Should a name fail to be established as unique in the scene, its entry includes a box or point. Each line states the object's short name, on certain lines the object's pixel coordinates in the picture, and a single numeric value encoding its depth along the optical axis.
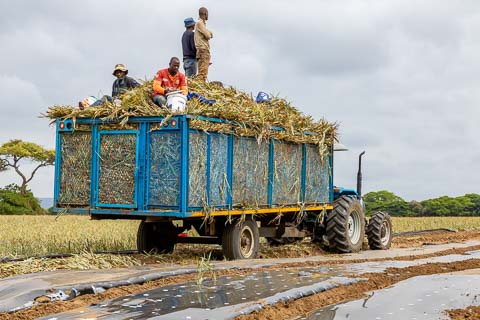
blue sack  11.97
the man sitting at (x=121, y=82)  11.36
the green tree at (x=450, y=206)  41.25
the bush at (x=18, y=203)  37.59
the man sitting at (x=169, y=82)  10.30
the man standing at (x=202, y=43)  13.72
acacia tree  47.00
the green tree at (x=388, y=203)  42.12
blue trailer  9.71
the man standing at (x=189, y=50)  14.08
